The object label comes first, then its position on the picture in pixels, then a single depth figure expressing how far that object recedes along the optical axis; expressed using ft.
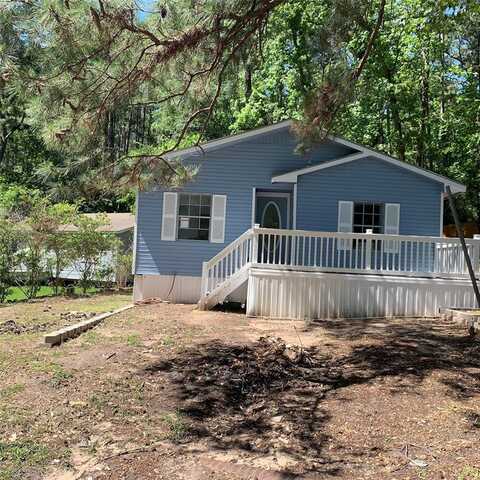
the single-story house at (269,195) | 42.09
